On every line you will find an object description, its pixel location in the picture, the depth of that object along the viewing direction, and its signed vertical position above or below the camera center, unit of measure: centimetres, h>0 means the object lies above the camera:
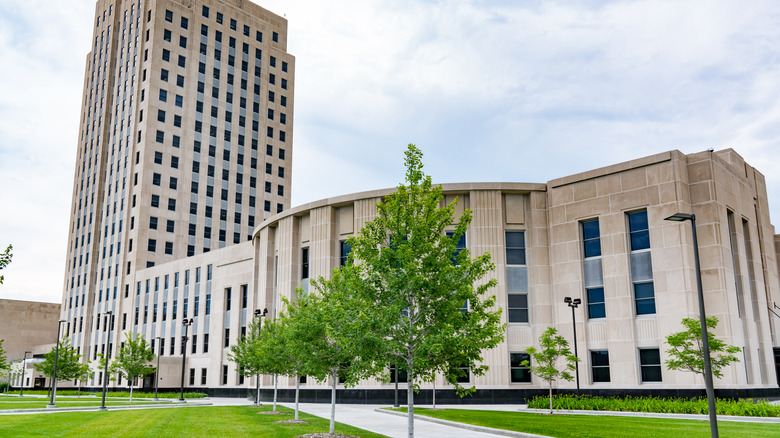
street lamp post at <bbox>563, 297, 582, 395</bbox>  3684 +254
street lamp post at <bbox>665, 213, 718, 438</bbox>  1570 -36
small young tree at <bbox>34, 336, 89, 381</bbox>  6528 -181
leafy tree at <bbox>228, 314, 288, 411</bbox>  3127 -22
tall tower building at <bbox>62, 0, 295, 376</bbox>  8831 +3136
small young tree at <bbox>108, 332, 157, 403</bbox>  6069 -112
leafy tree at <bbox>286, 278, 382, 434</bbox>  1884 +50
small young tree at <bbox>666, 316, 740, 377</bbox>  3039 -27
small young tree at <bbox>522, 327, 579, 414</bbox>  3465 -53
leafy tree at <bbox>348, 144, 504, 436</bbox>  1845 +180
